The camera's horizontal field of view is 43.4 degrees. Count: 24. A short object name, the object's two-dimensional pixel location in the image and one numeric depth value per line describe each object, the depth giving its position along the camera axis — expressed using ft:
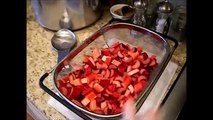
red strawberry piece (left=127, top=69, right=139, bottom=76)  2.24
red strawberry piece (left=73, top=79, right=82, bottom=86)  2.16
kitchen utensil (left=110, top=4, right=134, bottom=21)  2.69
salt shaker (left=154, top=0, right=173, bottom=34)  2.44
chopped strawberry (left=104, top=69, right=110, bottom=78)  2.24
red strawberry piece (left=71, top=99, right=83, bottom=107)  1.97
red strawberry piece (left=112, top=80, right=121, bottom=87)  2.15
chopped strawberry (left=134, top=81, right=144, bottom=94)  2.08
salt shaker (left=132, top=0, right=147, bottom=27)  2.54
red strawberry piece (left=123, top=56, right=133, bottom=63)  2.34
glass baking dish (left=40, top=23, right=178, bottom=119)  2.06
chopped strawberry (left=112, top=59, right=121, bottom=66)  2.31
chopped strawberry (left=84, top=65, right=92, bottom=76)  2.27
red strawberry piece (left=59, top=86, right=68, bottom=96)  2.05
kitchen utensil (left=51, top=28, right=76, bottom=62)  2.55
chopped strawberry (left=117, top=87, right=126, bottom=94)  2.11
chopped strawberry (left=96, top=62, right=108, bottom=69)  2.30
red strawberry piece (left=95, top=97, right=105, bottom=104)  2.02
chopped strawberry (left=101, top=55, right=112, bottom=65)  2.33
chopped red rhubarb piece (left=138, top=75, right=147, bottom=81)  2.19
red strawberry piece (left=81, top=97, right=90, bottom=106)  2.01
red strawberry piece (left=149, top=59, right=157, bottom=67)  2.31
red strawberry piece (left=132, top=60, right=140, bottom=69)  2.28
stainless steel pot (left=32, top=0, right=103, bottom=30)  2.50
